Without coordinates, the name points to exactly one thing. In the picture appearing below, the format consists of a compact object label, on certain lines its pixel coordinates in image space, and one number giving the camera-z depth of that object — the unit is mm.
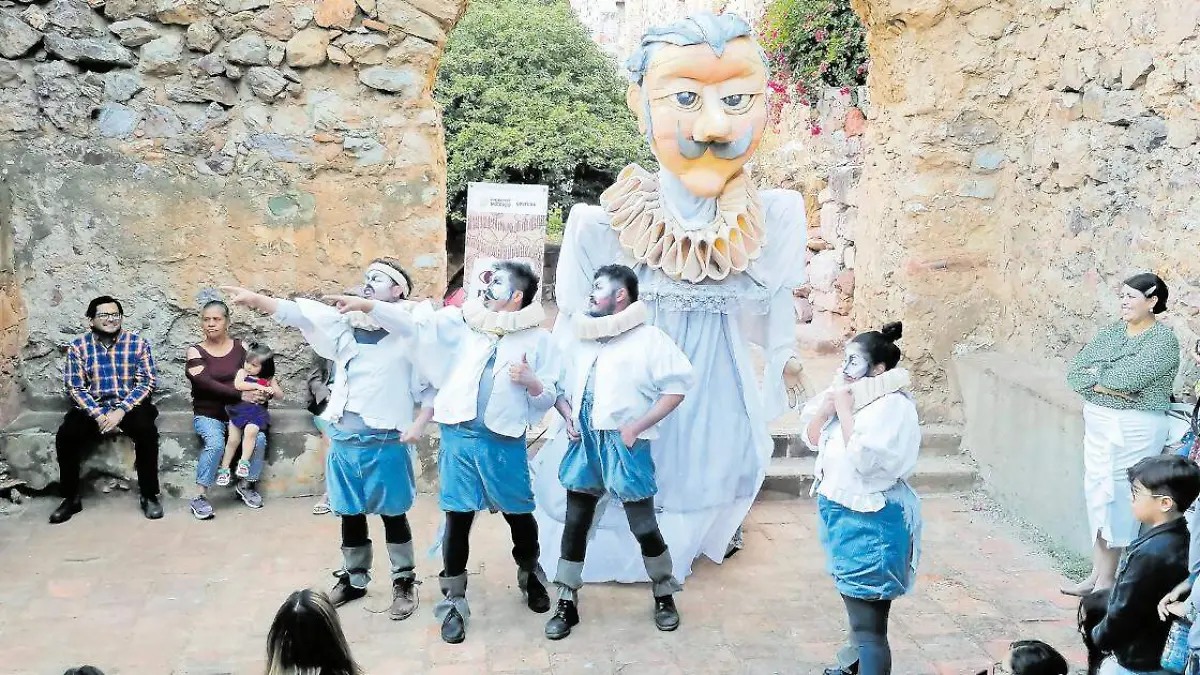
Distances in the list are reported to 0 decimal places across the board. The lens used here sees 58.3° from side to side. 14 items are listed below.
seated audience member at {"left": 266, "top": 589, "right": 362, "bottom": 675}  2326
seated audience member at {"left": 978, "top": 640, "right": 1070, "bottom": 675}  2641
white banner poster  7254
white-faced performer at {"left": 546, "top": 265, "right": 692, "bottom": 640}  3854
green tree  10867
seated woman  5250
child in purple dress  5317
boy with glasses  2822
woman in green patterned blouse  4004
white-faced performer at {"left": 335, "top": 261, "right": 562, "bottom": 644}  3852
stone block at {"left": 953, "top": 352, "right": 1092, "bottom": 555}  4809
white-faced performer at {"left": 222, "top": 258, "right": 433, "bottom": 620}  3975
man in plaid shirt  5164
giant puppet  4172
